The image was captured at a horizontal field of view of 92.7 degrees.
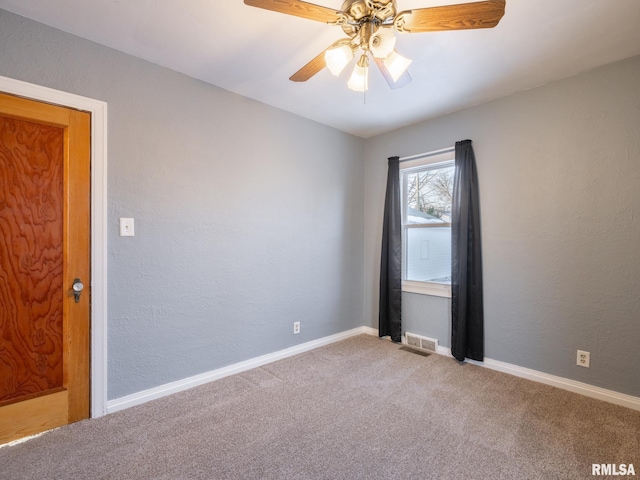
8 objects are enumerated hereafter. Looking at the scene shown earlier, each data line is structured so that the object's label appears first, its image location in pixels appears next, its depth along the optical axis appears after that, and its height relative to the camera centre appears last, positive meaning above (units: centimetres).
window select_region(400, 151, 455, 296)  326 +16
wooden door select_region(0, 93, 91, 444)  179 -17
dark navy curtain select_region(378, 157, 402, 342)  354 -29
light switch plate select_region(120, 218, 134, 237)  216 +7
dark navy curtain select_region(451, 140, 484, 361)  291 -29
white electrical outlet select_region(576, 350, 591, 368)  236 -95
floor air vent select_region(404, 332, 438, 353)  326 -115
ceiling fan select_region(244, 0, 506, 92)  129 +97
